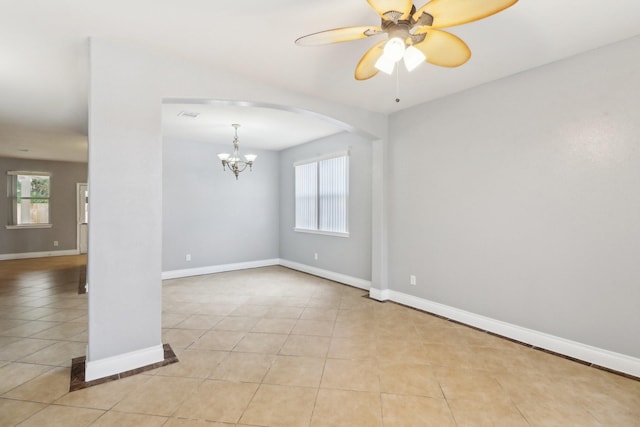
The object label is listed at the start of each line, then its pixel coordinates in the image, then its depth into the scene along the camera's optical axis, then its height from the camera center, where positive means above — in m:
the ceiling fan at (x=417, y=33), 1.54 +1.00
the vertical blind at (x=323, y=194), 5.57 +0.38
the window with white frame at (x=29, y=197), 8.07 +0.44
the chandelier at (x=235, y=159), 5.29 +0.95
